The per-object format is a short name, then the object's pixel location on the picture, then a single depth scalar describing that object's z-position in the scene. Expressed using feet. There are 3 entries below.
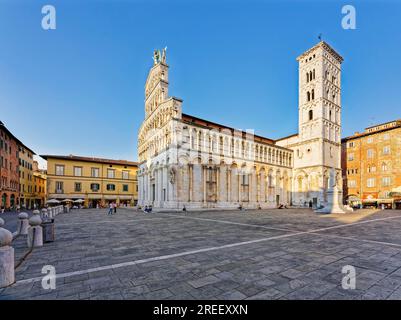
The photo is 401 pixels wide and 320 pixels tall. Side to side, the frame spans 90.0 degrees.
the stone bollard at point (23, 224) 32.96
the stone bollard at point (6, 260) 13.44
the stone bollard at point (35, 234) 24.64
